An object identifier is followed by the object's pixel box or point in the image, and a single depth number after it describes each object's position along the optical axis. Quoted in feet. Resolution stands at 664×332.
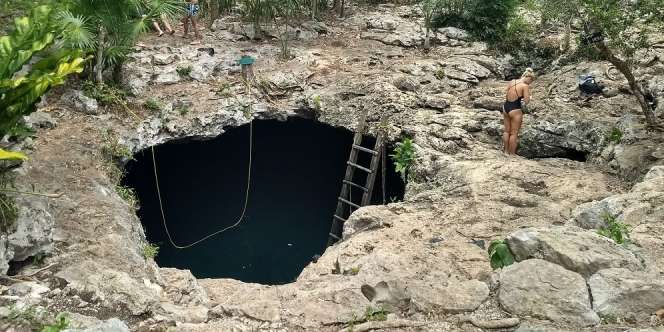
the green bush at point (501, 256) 15.71
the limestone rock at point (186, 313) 15.46
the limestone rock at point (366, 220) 23.09
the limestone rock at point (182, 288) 17.46
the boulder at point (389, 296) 15.25
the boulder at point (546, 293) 13.05
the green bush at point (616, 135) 26.40
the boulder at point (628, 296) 12.89
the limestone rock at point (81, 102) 28.40
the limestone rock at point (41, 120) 26.02
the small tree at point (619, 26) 24.00
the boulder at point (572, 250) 14.10
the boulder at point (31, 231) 16.02
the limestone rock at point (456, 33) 42.11
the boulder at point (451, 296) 14.64
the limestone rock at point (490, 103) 31.76
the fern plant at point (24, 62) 15.24
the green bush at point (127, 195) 24.44
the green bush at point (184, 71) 33.40
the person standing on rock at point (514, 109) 26.78
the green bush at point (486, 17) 42.01
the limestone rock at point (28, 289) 14.89
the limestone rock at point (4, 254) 15.20
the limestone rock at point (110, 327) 12.87
